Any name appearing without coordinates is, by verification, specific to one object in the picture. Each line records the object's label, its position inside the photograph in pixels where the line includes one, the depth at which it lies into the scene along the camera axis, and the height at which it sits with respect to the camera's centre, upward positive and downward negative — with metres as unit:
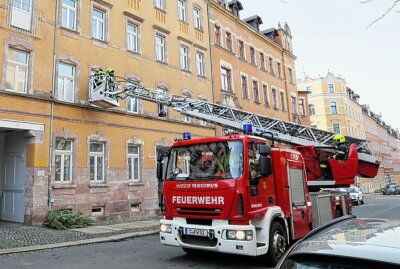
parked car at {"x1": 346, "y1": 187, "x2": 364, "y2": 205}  29.59 -1.05
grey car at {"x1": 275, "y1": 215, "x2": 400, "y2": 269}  2.14 -0.41
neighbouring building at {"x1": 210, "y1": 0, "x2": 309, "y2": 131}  27.75 +10.62
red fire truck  7.21 -0.20
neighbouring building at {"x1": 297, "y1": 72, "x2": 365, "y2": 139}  62.94 +14.01
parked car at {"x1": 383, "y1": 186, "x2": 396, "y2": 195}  52.55 -1.32
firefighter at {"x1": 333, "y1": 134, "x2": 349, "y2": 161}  11.89 +1.18
